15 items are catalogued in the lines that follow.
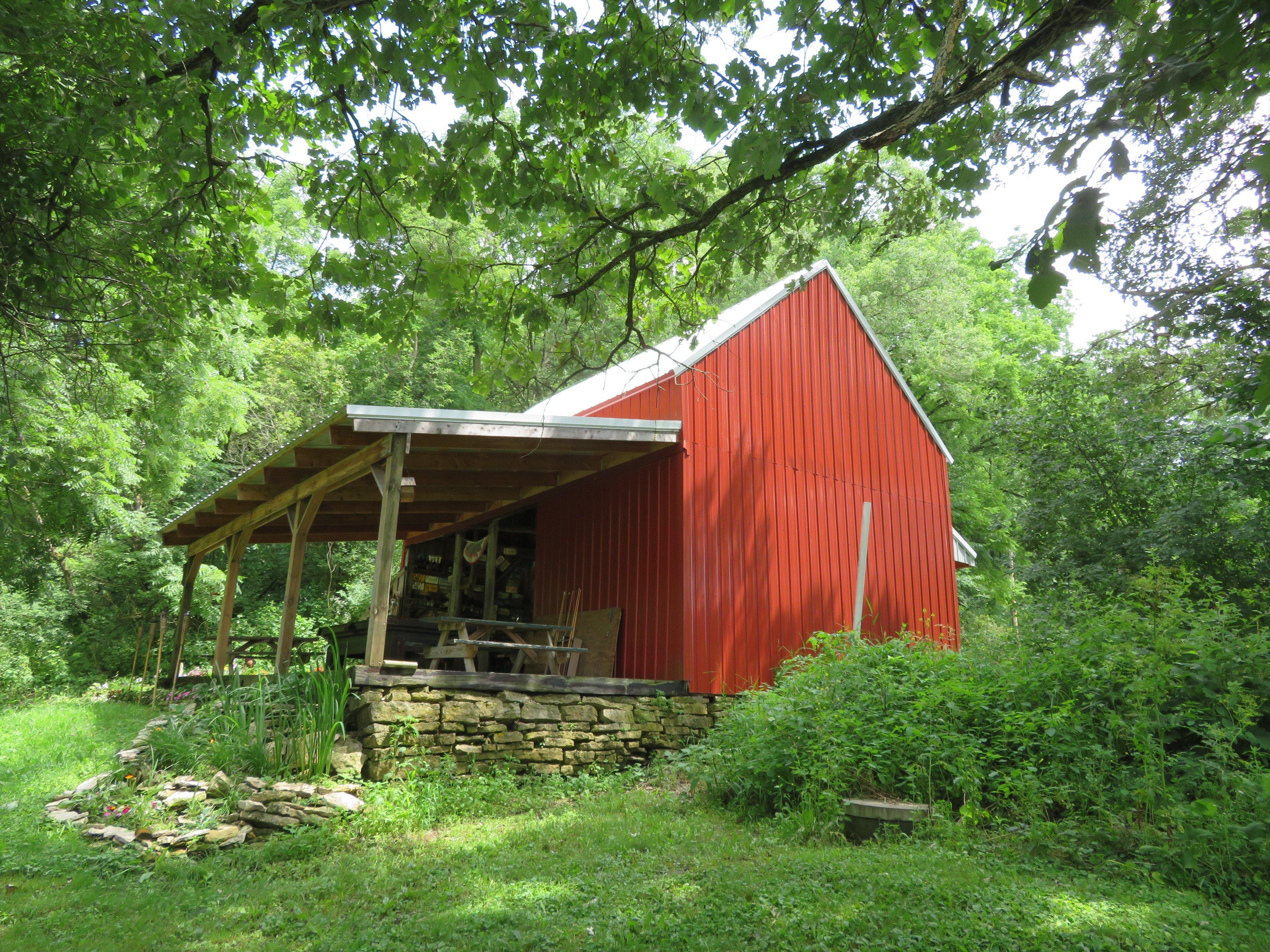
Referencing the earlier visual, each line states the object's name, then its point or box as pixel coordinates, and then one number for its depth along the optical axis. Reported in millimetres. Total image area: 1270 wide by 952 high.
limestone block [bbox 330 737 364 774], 6879
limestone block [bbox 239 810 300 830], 5961
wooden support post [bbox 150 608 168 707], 13461
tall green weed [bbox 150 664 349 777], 6828
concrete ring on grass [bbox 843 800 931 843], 5184
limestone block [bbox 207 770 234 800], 6422
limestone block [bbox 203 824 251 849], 5758
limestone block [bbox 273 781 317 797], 6250
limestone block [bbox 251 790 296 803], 6137
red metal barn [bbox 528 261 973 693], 9391
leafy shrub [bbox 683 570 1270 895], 4371
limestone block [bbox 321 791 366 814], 6273
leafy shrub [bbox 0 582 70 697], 16922
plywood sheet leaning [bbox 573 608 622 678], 9781
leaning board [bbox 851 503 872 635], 10078
